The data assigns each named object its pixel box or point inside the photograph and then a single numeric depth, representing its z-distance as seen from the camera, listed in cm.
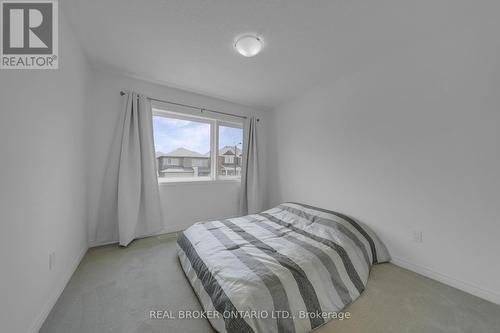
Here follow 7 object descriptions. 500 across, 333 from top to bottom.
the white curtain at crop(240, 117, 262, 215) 347
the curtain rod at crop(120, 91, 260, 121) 261
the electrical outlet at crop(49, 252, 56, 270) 134
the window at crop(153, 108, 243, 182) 286
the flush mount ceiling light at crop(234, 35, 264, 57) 171
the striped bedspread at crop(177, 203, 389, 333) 109
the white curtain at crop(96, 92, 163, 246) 235
